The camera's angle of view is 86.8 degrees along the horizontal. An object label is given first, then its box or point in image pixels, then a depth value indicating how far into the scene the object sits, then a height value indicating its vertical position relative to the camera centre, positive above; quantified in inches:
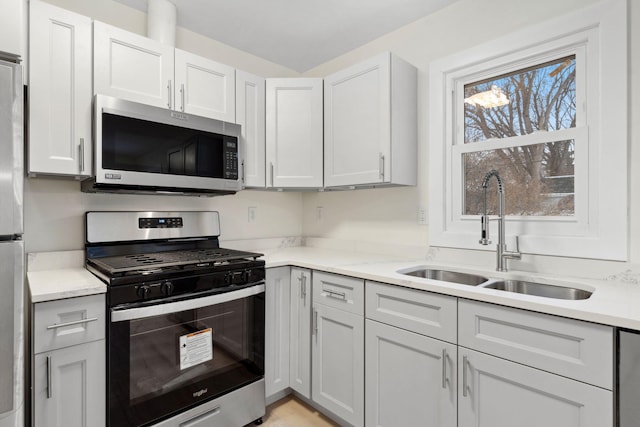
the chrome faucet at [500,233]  66.7 -3.7
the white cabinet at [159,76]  67.1 +30.6
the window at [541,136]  59.8 +16.3
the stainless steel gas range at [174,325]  56.0 -20.8
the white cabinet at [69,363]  49.2 -22.6
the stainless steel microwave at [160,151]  64.2 +13.4
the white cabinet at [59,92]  59.5 +22.3
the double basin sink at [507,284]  59.4 -13.6
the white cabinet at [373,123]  80.0 +22.9
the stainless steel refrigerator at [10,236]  39.4 -2.8
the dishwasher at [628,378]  37.8 -18.6
